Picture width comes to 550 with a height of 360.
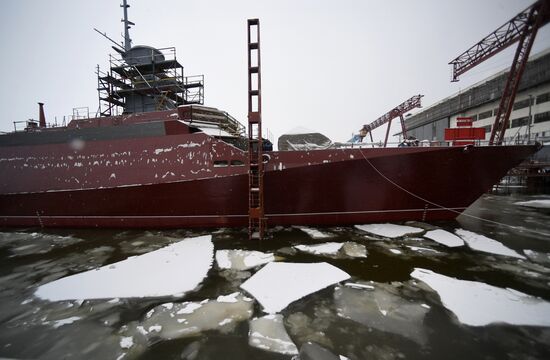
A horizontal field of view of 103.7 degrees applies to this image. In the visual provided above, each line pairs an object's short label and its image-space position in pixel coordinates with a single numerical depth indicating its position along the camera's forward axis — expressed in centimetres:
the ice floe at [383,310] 273
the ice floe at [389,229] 605
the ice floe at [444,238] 539
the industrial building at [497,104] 2330
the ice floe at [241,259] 453
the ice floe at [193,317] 275
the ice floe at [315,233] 606
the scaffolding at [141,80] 1207
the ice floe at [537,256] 443
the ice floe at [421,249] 495
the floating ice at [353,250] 485
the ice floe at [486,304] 285
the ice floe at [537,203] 973
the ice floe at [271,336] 247
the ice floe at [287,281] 341
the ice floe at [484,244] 486
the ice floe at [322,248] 505
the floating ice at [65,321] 291
